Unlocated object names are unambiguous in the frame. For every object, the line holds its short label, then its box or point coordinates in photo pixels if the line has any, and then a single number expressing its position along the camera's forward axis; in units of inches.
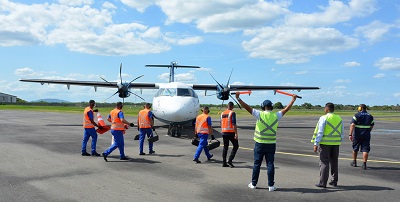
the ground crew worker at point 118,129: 381.4
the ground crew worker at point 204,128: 375.6
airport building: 4530.5
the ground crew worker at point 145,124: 427.7
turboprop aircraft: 611.2
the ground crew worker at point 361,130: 357.4
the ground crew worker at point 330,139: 275.1
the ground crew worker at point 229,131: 350.0
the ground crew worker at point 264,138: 258.7
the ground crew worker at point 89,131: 412.8
